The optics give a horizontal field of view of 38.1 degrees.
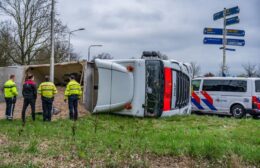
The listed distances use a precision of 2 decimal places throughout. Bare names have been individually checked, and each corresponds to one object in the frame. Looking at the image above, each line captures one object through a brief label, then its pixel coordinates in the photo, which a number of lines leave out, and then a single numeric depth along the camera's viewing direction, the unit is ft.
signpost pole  75.46
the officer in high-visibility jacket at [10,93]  42.22
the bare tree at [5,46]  106.01
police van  57.62
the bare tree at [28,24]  104.53
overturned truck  42.78
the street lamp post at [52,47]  45.98
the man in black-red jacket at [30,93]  39.70
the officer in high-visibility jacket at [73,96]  40.73
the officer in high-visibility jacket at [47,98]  39.96
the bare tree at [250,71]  190.29
